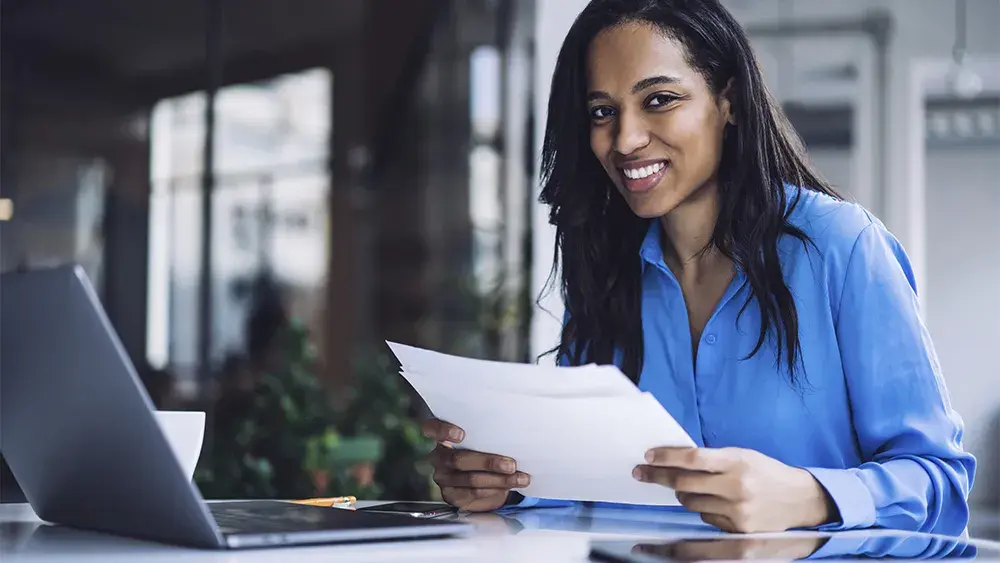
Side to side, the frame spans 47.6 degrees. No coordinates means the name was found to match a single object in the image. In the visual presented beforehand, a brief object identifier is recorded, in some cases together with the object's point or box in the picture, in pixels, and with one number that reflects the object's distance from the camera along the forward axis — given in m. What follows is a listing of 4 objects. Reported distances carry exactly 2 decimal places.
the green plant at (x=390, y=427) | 3.70
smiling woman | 1.23
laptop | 0.79
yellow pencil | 1.21
